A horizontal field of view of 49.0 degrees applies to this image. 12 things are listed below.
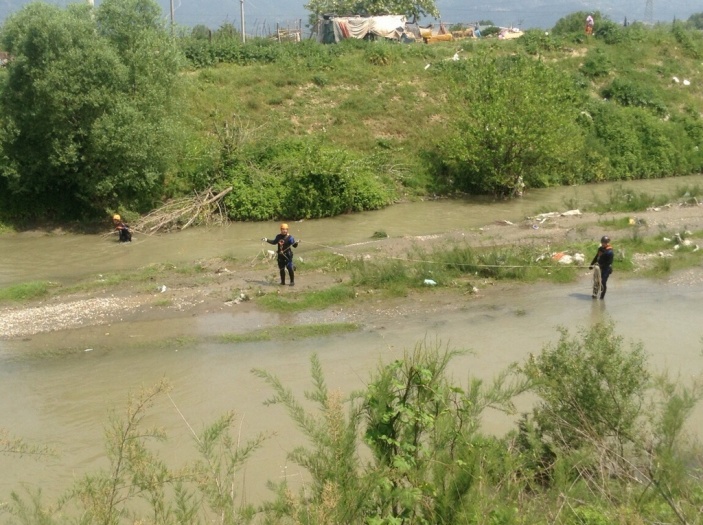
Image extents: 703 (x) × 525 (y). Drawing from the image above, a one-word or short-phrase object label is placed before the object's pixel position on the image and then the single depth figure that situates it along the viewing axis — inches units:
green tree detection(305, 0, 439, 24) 2207.2
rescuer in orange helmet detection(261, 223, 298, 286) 619.2
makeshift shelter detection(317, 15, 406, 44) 1632.6
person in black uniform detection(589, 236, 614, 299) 587.8
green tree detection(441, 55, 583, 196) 1013.8
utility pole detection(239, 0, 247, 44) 1639.5
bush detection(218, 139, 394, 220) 938.7
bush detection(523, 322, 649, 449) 296.8
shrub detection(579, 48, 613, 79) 1425.9
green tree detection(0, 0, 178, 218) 855.7
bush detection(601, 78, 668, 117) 1362.0
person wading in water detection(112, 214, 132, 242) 848.9
